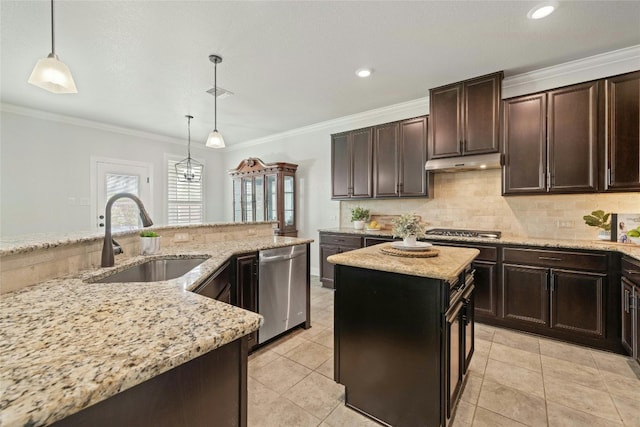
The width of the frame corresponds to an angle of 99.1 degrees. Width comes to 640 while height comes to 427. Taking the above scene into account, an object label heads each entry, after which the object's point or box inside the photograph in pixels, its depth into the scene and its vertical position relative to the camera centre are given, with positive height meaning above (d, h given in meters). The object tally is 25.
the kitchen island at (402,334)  1.43 -0.71
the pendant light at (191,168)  5.88 +0.98
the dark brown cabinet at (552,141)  2.62 +0.71
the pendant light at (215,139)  2.95 +0.81
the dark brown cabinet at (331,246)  3.88 -0.50
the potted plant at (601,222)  2.68 -0.11
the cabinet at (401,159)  3.58 +0.73
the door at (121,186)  4.72 +0.50
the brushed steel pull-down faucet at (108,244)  1.51 -0.17
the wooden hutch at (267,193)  4.95 +0.38
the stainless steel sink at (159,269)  1.71 -0.39
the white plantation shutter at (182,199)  5.71 +0.30
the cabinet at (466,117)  2.99 +1.09
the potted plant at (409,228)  1.87 -0.11
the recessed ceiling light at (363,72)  2.94 +1.54
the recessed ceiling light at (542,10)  1.99 +1.51
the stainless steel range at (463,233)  3.01 -0.25
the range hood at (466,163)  2.96 +0.56
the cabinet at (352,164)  4.05 +0.74
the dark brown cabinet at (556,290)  2.39 -0.74
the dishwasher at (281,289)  2.45 -0.73
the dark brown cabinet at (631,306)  2.04 -0.75
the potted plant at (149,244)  2.00 -0.23
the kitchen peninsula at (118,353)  0.49 -0.31
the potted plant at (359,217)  4.22 -0.08
